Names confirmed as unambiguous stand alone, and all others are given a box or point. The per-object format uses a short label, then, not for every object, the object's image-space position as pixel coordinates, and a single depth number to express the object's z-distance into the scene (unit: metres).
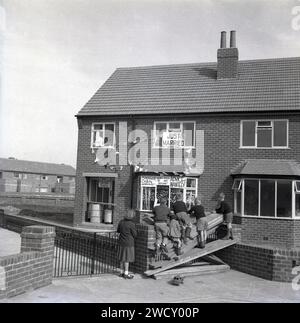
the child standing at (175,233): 10.90
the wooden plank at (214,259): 12.16
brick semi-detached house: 17.33
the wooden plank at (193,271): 10.48
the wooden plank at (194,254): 10.42
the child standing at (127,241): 10.10
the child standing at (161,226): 10.72
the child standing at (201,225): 11.88
